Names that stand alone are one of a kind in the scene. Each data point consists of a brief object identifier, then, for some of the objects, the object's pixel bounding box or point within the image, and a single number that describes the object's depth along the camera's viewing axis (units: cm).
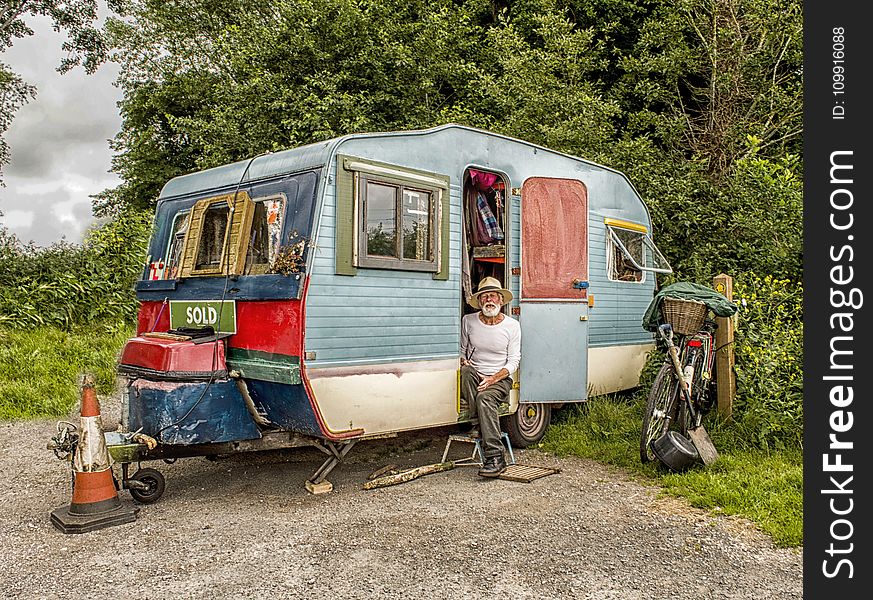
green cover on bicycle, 659
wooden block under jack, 588
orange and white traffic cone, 502
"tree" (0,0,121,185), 1878
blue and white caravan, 545
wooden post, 708
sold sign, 585
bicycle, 611
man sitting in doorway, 650
